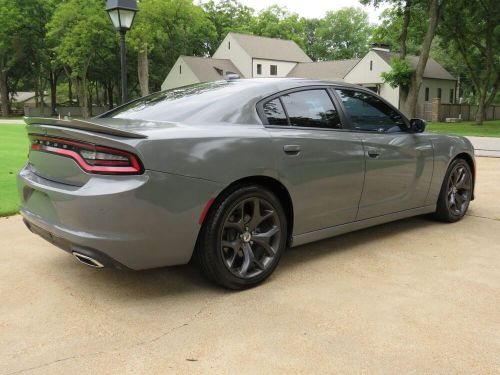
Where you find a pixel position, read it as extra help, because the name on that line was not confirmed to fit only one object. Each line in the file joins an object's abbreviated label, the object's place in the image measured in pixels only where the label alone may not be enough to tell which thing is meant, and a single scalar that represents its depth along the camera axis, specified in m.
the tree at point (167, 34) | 33.81
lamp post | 8.73
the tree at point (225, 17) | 62.75
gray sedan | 2.98
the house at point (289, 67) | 43.47
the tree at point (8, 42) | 43.06
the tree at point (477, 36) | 28.67
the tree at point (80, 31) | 38.00
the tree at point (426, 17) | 25.02
